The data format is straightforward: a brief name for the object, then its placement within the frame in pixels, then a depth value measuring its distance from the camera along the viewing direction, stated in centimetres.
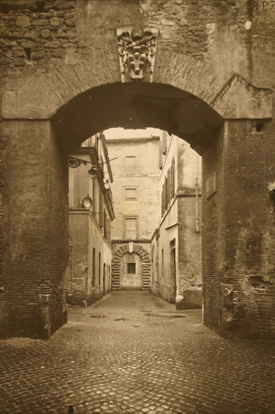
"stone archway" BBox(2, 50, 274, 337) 744
